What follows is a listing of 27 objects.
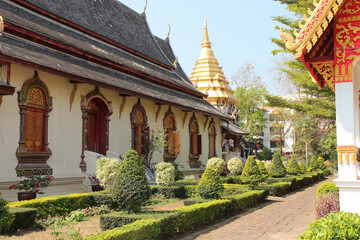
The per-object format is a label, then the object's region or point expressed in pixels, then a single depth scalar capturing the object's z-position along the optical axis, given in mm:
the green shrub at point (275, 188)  15055
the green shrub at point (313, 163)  28312
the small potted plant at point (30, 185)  10141
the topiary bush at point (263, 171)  16203
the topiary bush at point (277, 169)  19016
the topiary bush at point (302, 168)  23767
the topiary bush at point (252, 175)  14352
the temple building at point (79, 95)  11086
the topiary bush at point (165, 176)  14188
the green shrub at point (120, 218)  7676
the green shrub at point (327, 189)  8887
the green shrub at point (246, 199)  10970
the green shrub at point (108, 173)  11930
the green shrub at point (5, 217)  7219
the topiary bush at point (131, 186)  8055
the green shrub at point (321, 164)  30195
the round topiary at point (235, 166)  20953
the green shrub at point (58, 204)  9013
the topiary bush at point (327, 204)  8648
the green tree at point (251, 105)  44312
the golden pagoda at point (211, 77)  34922
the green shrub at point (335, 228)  4652
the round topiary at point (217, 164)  19703
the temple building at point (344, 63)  6047
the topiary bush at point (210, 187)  10578
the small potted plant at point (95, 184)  12763
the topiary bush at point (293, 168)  21766
